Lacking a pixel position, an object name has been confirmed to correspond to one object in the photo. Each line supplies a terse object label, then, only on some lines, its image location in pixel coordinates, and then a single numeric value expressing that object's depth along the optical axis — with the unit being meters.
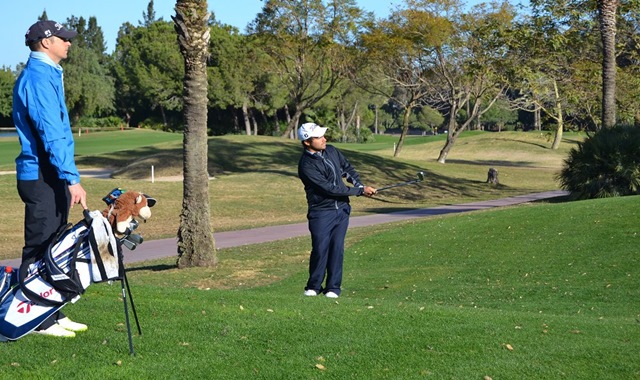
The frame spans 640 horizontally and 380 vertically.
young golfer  9.33
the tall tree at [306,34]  51.41
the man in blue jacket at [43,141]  5.91
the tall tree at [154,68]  76.50
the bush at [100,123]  83.06
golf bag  5.66
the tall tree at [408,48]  46.69
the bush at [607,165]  23.30
